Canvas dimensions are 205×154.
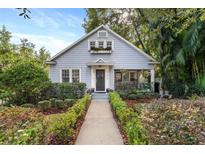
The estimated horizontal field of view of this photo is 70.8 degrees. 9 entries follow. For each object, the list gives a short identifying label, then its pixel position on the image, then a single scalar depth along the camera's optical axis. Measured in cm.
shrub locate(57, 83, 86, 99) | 555
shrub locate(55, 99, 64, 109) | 473
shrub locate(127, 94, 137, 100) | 572
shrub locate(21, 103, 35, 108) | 474
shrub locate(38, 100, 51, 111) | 454
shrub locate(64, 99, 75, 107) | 488
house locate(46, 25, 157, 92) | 640
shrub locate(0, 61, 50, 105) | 496
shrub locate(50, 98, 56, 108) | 475
